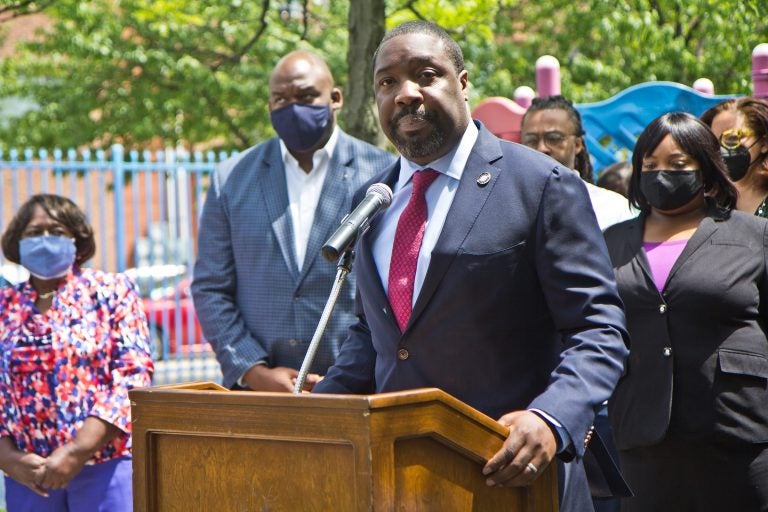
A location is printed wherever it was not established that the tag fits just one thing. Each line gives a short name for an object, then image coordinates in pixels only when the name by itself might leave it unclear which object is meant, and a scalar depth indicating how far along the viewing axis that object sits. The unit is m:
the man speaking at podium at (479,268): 5.08
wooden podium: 4.05
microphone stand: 4.75
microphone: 4.78
